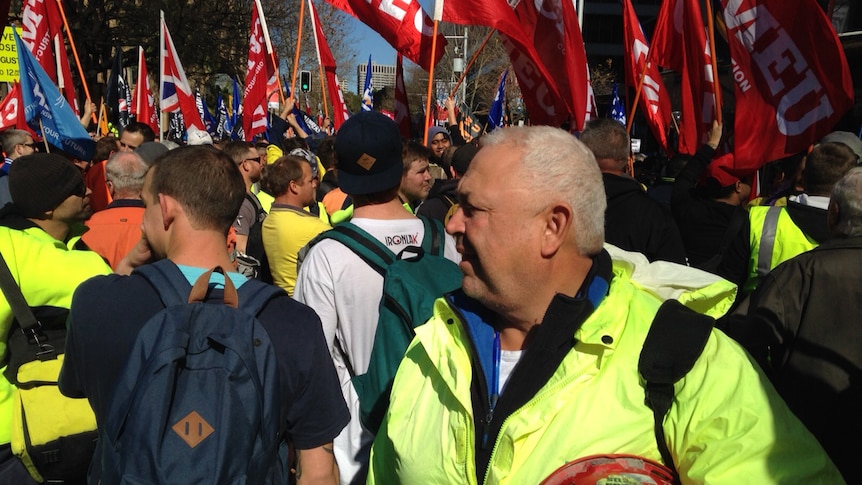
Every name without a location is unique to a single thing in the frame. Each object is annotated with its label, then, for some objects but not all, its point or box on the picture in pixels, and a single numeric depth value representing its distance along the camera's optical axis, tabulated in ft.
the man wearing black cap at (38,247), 8.92
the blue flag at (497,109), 45.57
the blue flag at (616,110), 44.14
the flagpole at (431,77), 21.05
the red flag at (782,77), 15.71
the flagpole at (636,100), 22.02
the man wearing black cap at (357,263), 10.14
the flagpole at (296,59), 33.39
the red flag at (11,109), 30.32
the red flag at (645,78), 25.23
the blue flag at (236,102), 55.53
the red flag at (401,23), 22.30
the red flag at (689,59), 20.42
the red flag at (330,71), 35.83
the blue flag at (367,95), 51.01
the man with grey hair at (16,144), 22.34
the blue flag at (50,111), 21.31
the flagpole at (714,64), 18.34
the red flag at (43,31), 28.55
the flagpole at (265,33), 32.84
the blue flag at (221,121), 59.67
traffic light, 54.88
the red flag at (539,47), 20.95
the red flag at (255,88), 33.50
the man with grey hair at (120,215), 12.99
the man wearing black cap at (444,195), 17.83
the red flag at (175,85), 32.22
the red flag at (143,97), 36.17
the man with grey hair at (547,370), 5.12
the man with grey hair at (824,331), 9.74
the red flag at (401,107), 27.02
